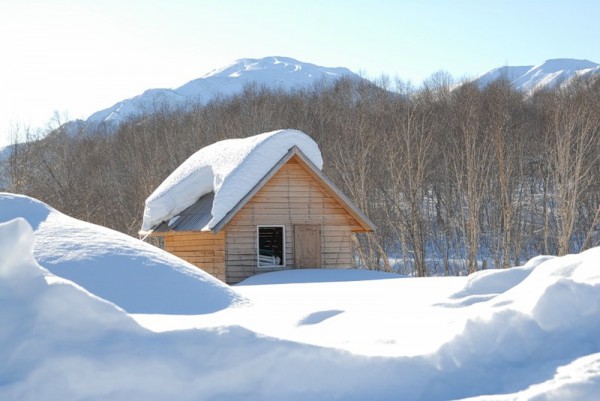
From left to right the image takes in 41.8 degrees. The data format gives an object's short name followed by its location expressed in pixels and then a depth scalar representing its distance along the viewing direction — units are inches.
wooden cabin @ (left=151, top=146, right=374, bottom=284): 987.3
